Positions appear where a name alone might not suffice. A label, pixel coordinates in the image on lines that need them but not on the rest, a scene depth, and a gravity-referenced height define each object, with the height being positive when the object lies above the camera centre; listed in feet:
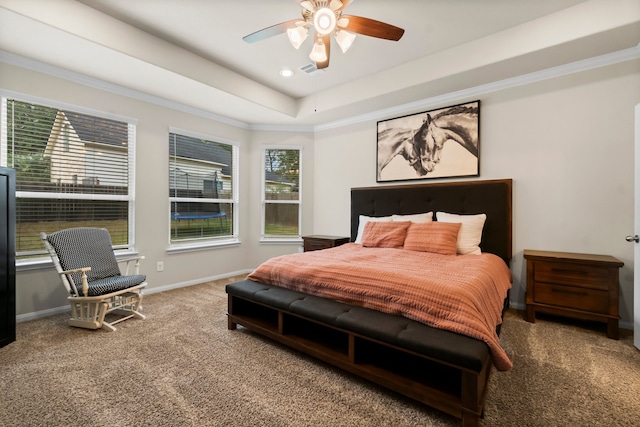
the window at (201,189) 13.61 +1.11
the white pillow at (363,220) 12.86 -0.42
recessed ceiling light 11.67 +5.66
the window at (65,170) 9.49 +1.49
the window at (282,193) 16.74 +1.02
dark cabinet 7.48 -1.19
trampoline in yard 13.73 -0.26
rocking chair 8.61 -2.20
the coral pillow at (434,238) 10.11 -0.98
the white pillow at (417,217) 11.89 -0.29
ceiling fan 6.35 +4.28
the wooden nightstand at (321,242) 13.78 -1.52
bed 4.81 -2.46
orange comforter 5.48 -1.71
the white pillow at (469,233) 10.32 -0.83
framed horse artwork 11.62 +2.87
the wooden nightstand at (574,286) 8.21 -2.28
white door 7.57 -0.75
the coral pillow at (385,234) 11.29 -0.96
